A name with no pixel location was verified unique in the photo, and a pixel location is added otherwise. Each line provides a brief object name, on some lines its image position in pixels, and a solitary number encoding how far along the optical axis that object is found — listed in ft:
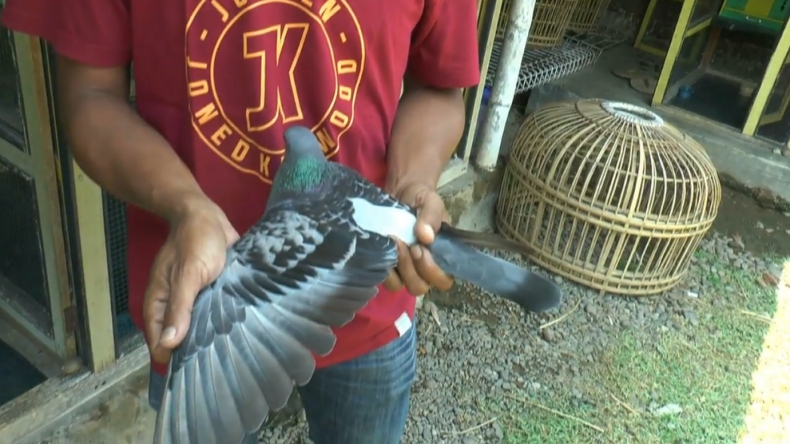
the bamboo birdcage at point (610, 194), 7.79
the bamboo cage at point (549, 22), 9.42
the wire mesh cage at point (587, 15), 10.53
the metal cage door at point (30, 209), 3.92
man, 2.43
